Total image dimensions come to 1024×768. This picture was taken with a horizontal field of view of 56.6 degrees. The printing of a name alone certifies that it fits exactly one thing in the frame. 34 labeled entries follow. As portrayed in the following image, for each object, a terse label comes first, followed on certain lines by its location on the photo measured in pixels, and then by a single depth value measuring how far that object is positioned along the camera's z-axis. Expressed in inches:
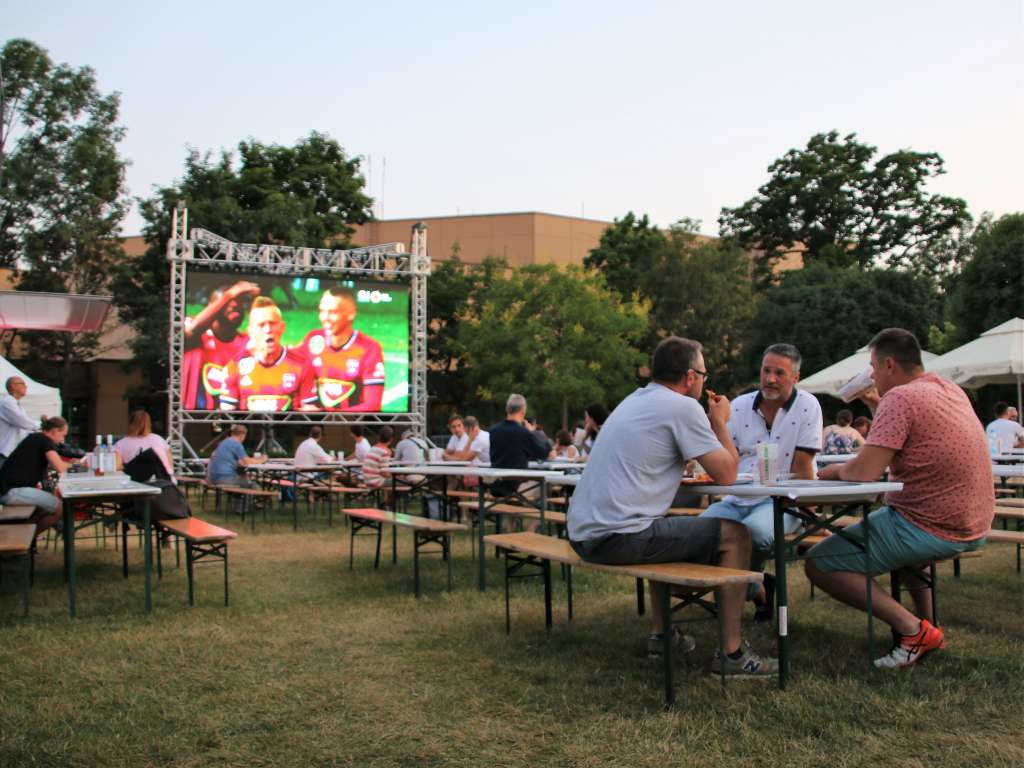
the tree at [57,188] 1222.9
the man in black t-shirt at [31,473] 271.3
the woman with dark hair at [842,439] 416.2
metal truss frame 780.0
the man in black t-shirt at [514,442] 333.4
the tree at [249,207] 1167.0
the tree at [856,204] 1502.2
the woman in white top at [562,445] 470.4
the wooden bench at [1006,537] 183.1
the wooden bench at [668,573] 137.3
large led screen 781.9
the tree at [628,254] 1432.1
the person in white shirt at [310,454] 522.0
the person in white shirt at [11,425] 359.9
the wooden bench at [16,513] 256.8
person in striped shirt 425.4
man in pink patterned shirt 156.3
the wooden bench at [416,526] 252.5
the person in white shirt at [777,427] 173.2
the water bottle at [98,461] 276.1
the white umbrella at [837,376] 577.9
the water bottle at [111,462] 275.1
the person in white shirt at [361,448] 532.9
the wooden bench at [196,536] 234.1
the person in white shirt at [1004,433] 377.1
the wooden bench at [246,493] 428.5
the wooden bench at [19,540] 202.8
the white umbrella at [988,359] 449.2
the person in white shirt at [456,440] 445.2
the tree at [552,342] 1175.6
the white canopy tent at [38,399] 511.2
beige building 1588.3
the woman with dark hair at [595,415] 346.6
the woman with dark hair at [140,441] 310.5
